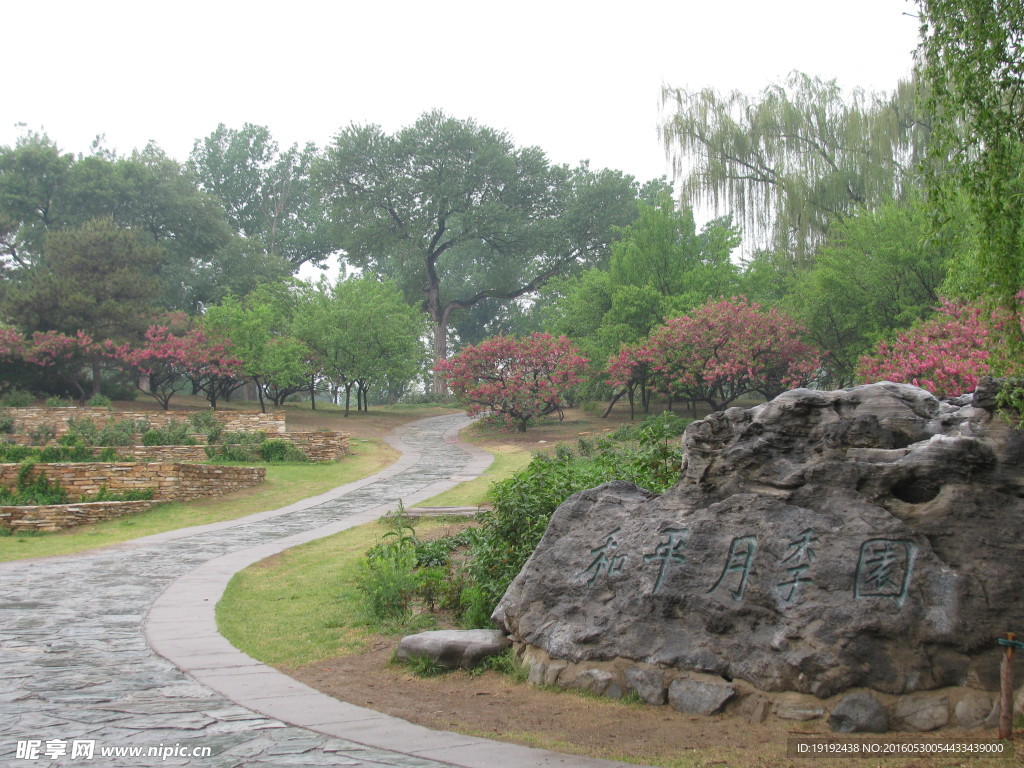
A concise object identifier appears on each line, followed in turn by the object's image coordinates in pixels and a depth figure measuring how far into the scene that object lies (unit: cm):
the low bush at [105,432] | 2153
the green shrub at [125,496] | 1670
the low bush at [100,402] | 2903
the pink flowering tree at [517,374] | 2795
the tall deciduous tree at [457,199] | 4484
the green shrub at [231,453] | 2123
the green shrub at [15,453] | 1914
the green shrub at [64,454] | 1934
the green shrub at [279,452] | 2259
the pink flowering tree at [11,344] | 2841
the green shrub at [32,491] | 1639
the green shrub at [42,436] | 2197
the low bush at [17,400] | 2814
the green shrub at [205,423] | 2390
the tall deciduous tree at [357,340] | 3438
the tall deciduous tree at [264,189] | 5394
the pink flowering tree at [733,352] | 2308
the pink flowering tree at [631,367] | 2528
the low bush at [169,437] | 2203
